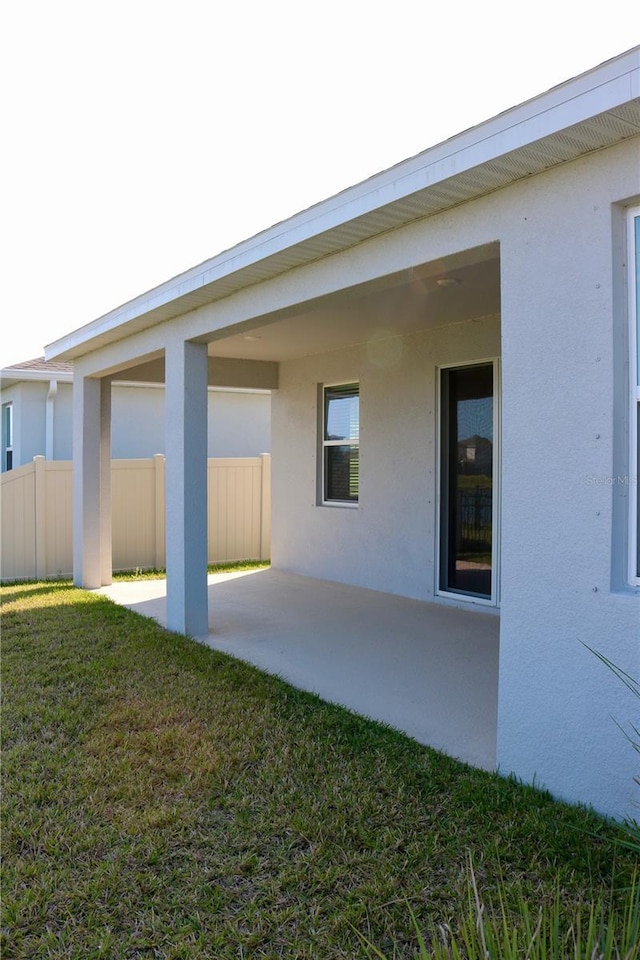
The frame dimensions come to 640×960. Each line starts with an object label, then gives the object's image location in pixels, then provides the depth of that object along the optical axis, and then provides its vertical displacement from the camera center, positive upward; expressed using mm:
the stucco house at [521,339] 3188 +782
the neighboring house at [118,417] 14531 +1095
